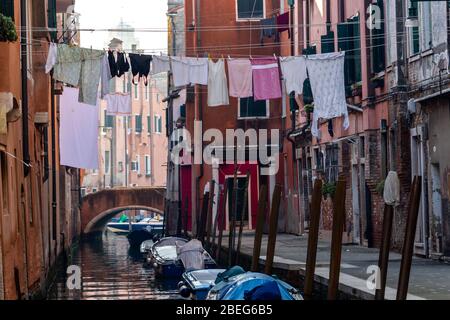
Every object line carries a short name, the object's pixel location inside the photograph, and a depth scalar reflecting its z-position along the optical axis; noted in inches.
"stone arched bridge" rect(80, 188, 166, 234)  2162.9
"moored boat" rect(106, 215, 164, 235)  2506.2
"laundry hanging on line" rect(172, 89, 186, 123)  1701.5
